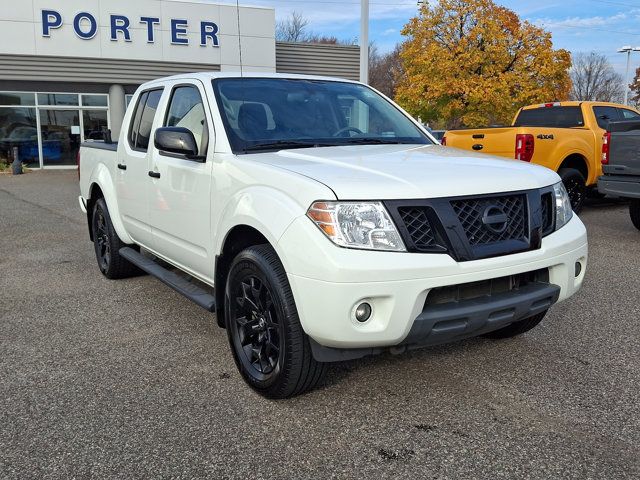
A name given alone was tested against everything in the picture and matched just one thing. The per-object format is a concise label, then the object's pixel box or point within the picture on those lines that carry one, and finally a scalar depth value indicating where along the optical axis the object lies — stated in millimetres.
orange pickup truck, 8820
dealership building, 21250
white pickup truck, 2699
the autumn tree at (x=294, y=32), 59000
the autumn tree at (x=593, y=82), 59816
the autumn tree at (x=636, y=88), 63741
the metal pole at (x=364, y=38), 12656
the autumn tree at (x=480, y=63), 23359
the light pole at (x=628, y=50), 42456
